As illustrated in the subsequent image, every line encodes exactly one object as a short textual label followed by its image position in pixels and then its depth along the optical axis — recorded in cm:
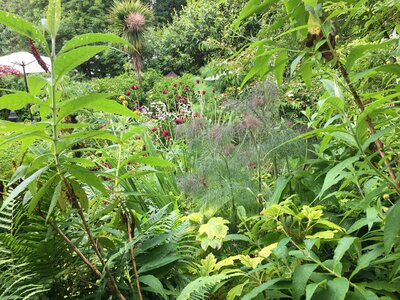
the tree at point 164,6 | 2838
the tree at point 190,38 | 1405
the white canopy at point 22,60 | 1115
